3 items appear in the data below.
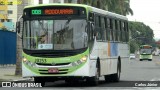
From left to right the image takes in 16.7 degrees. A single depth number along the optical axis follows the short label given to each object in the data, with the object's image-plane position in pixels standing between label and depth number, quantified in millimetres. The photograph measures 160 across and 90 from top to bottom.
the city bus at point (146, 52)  99562
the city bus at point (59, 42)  20438
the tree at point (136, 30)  188000
